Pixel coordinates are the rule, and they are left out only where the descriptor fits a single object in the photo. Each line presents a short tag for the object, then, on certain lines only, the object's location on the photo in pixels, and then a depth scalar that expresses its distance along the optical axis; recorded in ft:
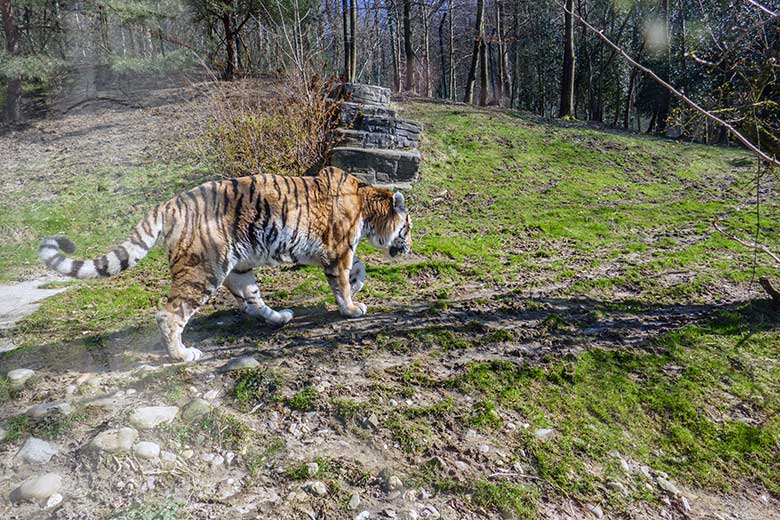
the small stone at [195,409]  11.75
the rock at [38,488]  9.21
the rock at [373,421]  11.99
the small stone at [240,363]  13.98
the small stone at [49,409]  11.65
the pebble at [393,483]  10.25
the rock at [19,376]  13.14
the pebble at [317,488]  9.93
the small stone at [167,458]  10.30
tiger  14.07
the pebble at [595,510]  10.32
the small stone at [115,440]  10.36
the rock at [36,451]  10.25
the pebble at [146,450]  10.36
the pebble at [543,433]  12.20
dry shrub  29.35
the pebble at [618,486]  10.97
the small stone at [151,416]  11.25
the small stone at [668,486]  11.15
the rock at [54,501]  9.16
